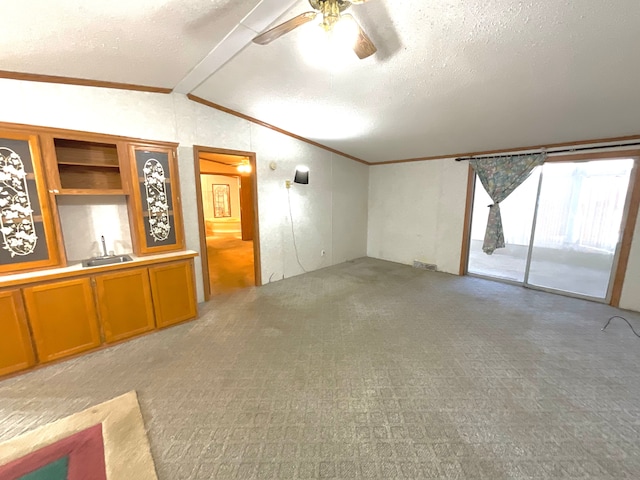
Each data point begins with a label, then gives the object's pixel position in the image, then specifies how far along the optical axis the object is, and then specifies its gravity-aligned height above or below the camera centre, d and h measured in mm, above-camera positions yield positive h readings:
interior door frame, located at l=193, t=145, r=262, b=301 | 3139 -155
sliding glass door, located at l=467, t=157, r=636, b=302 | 3281 -287
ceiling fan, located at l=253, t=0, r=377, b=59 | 1371 +997
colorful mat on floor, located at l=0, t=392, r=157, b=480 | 1260 -1333
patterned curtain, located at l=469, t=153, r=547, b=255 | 3659 +366
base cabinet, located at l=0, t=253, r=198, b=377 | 1935 -931
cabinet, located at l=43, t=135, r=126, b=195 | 2232 +340
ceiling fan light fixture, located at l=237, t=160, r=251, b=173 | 5551 +775
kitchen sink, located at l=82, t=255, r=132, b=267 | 2306 -540
